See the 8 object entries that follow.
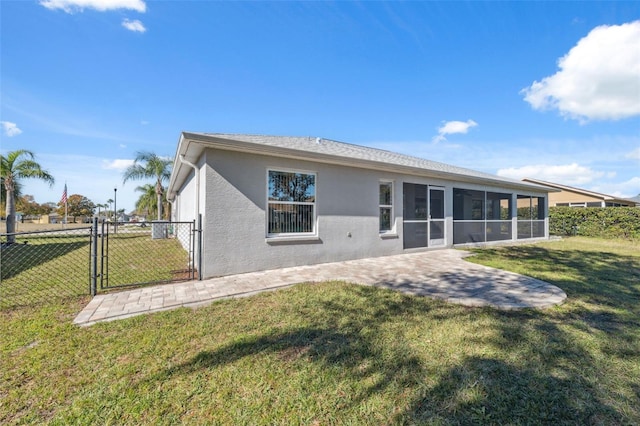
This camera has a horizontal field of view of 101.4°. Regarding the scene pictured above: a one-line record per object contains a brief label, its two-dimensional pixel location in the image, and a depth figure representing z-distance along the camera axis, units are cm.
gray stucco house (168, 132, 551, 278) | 562
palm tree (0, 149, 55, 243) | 1297
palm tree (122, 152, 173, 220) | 2048
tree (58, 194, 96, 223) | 5152
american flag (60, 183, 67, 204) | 2576
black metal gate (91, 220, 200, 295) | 514
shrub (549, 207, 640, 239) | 1491
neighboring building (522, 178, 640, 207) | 2334
